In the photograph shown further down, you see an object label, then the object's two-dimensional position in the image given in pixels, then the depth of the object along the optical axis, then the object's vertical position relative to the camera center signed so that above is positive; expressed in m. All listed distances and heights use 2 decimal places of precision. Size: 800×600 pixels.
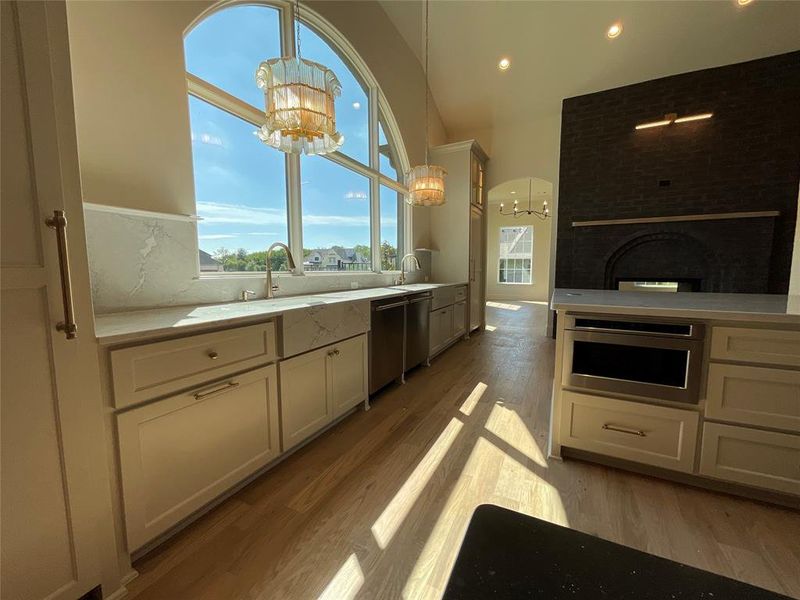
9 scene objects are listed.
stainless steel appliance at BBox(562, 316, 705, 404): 1.59 -0.45
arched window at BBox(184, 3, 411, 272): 2.15 +0.89
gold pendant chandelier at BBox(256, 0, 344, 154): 1.61 +0.85
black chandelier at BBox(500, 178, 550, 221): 9.14 +1.58
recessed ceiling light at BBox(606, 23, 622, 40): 3.95 +2.86
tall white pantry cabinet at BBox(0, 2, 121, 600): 0.87 -0.19
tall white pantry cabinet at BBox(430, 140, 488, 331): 4.84 +0.74
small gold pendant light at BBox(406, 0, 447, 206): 3.20 +0.83
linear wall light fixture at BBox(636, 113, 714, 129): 4.23 +1.95
